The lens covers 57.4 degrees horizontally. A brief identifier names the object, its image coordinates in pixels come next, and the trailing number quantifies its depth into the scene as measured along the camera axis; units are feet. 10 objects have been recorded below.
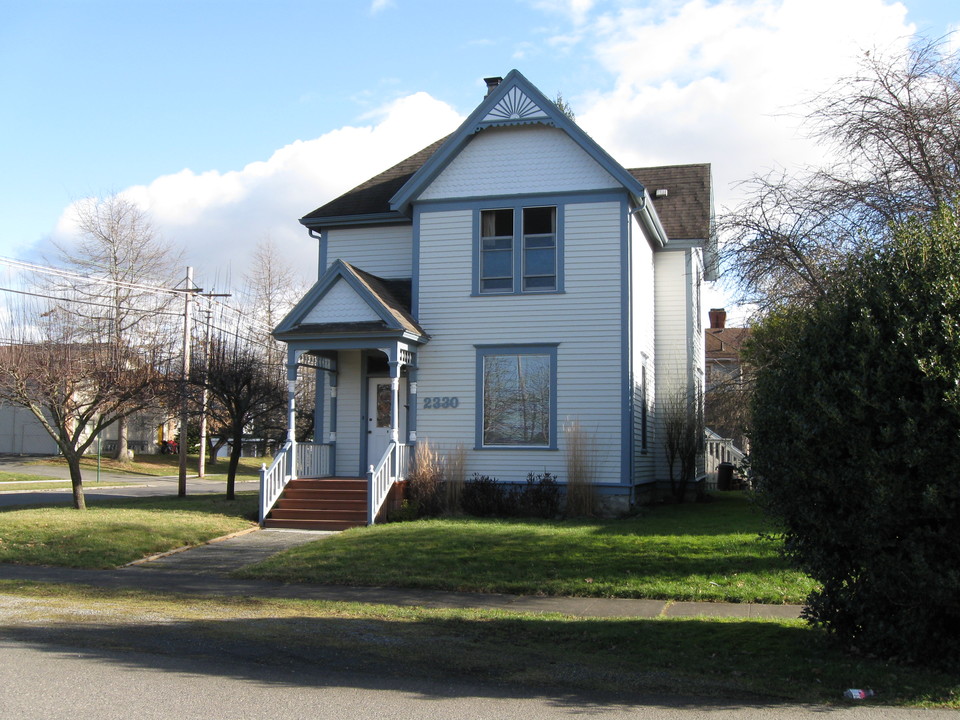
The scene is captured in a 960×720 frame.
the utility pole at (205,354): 73.68
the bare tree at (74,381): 62.85
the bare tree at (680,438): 72.79
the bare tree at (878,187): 41.55
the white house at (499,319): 61.52
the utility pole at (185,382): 74.18
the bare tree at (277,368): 82.33
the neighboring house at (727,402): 72.13
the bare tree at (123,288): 126.00
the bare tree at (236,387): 70.64
